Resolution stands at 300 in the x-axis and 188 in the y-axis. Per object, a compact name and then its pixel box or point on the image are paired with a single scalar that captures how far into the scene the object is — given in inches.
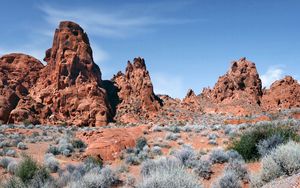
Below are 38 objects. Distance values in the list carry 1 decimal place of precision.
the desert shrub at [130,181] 595.3
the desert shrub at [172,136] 1174.7
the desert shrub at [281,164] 457.1
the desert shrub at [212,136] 1146.7
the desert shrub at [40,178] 534.0
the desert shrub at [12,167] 740.0
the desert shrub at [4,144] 1119.0
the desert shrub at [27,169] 593.9
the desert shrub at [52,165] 746.2
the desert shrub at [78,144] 1103.3
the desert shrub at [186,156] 692.7
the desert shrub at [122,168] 712.8
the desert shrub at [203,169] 628.4
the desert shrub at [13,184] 488.7
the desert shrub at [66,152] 1016.6
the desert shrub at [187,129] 1379.2
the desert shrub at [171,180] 358.9
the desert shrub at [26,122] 2112.0
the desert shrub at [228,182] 508.7
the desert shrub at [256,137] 718.5
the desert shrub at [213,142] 1067.5
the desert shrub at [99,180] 521.7
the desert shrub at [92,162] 733.3
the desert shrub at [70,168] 714.1
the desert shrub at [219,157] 693.9
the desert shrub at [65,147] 1053.0
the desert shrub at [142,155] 858.4
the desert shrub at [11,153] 976.3
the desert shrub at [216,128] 1373.0
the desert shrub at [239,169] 558.9
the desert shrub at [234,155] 687.8
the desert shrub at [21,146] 1131.9
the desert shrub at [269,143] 669.0
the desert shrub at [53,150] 1045.2
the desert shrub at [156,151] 963.3
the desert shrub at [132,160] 809.7
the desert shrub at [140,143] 1003.3
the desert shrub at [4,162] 803.4
